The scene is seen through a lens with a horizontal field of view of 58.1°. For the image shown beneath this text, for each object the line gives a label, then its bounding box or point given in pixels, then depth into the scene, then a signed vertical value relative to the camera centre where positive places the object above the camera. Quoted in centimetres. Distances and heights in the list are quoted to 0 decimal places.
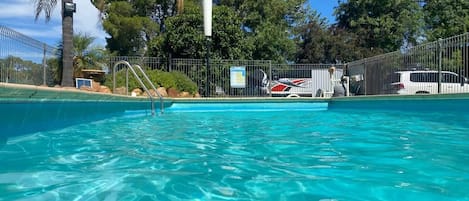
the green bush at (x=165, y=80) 1616 +50
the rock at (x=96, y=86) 1494 +24
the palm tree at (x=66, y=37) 1334 +186
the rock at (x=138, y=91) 1493 +7
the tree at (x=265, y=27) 2433 +387
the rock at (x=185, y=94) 1666 -5
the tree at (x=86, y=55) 1805 +168
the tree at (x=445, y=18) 3200 +582
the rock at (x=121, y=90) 1458 +10
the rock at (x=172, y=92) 1653 +3
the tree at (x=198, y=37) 1919 +258
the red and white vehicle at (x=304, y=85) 2133 +38
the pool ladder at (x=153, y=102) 1046 -25
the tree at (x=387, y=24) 3088 +508
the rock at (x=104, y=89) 1497 +14
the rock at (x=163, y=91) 1587 +7
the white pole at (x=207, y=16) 1384 +257
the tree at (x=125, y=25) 2388 +386
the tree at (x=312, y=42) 3033 +369
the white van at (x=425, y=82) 1070 +29
